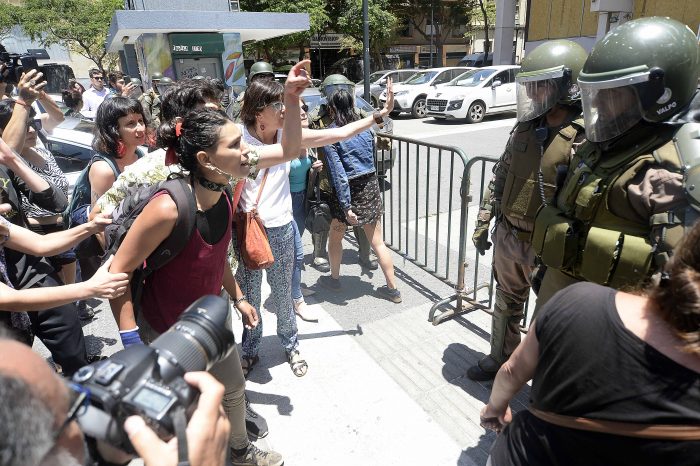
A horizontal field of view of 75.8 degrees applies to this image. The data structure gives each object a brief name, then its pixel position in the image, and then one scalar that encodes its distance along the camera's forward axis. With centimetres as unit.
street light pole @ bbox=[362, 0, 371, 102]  1129
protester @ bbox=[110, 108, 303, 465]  170
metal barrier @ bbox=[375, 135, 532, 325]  348
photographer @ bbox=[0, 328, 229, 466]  68
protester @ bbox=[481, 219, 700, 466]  96
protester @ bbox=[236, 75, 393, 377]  269
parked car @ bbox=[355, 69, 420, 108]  1682
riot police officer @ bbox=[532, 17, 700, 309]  155
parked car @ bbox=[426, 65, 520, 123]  1374
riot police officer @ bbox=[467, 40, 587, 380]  225
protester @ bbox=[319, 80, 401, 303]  360
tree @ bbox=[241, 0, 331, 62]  2362
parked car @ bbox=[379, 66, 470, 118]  1568
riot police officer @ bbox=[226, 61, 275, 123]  703
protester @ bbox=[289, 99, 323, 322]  354
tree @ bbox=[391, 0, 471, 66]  3200
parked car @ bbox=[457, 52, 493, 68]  2828
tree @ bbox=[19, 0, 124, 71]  2598
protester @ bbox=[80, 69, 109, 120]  982
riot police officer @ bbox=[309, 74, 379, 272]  386
